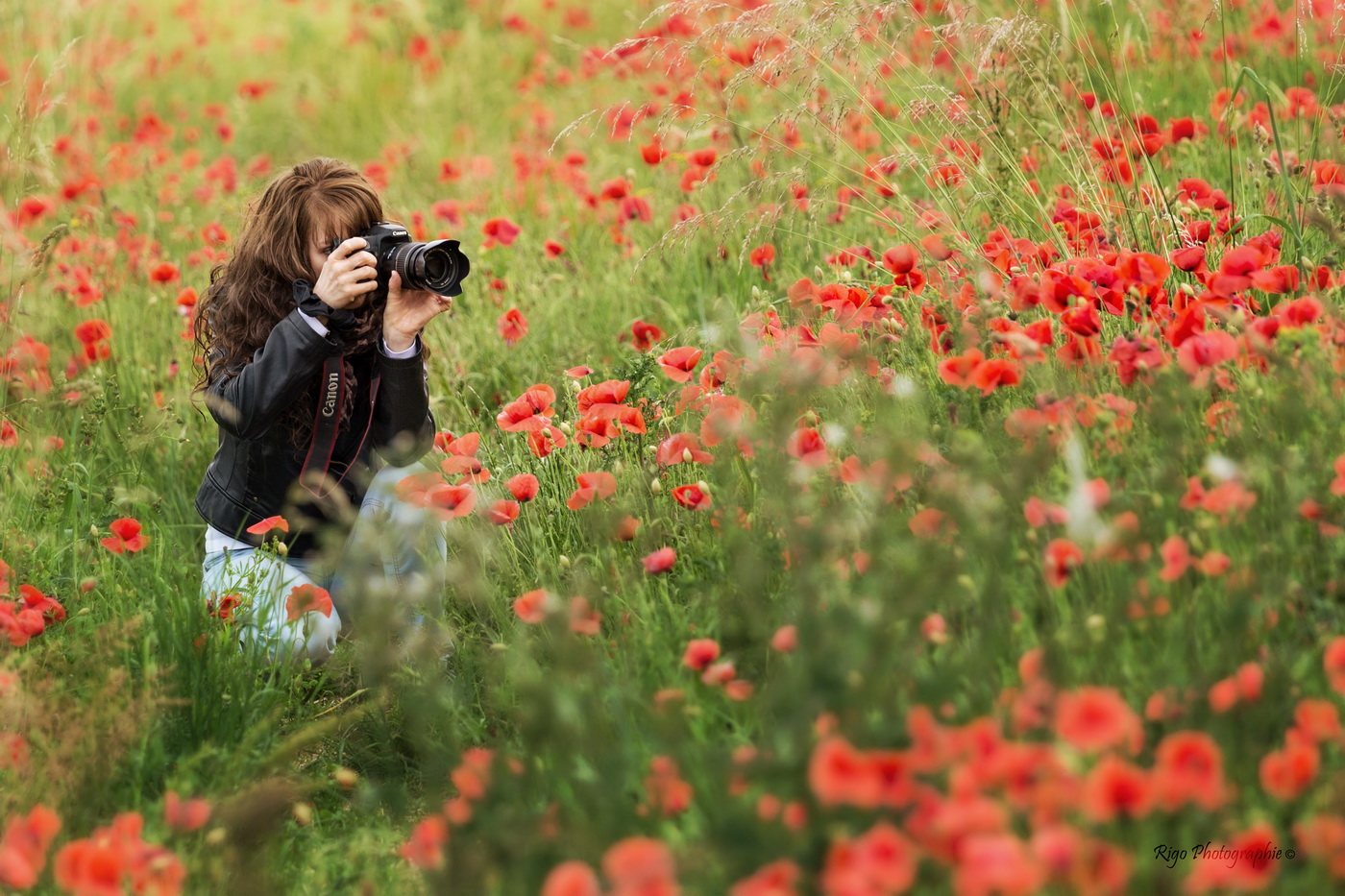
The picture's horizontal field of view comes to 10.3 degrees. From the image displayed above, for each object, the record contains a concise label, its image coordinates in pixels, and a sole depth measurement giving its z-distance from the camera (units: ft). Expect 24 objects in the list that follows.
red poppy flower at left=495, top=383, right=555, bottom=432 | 38.68
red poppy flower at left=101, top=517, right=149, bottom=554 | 38.61
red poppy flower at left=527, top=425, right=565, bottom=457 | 39.09
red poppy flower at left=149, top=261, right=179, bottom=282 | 41.44
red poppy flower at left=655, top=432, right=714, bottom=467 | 38.41
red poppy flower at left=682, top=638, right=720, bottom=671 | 37.13
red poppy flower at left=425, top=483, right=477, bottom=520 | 38.10
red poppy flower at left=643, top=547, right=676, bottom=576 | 37.81
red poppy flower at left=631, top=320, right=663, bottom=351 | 40.37
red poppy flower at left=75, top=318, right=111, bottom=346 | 40.84
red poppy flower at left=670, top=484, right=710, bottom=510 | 38.23
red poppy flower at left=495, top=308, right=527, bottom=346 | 40.57
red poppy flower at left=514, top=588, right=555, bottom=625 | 37.23
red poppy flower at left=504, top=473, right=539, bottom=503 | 38.59
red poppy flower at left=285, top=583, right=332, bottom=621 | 38.21
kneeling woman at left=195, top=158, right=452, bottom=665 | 39.28
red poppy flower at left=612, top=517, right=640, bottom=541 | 37.92
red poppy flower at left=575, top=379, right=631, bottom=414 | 38.66
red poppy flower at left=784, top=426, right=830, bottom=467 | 37.71
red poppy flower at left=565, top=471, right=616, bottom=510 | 38.18
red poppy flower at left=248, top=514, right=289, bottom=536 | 38.36
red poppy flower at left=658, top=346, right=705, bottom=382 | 38.62
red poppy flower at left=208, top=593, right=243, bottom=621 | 38.49
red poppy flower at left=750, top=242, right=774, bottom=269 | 41.17
